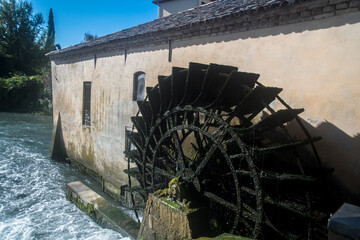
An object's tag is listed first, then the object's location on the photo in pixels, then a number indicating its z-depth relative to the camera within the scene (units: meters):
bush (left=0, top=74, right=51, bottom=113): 23.78
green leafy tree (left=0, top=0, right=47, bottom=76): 27.00
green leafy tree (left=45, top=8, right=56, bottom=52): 30.38
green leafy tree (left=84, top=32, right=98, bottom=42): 38.71
